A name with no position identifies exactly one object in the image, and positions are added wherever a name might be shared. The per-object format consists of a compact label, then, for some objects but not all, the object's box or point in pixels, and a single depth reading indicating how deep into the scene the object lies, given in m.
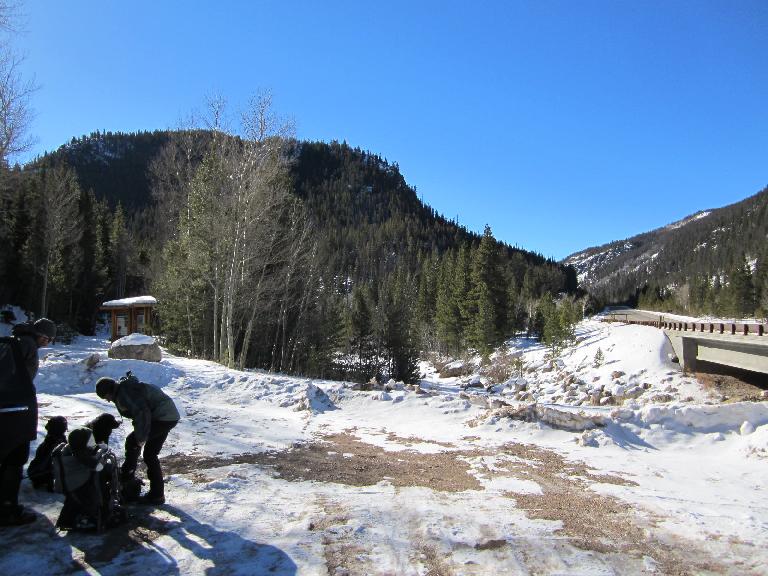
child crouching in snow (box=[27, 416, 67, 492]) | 4.77
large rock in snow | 15.12
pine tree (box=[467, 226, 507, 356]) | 40.91
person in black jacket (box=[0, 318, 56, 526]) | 3.83
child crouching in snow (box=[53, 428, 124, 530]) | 3.92
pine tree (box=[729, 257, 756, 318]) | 64.06
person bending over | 4.53
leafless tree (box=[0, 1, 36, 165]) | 14.92
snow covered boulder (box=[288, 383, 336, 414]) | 11.90
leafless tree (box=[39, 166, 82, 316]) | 30.55
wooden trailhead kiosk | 29.38
